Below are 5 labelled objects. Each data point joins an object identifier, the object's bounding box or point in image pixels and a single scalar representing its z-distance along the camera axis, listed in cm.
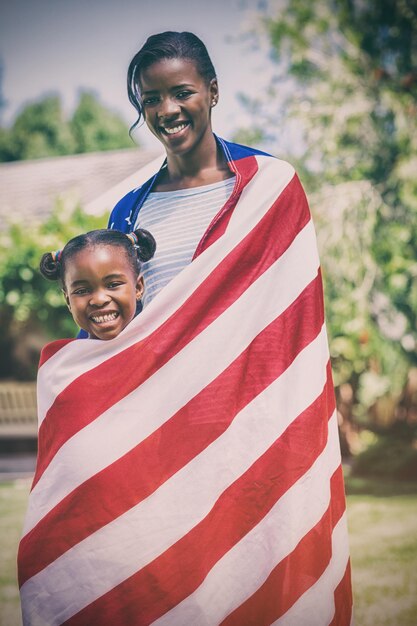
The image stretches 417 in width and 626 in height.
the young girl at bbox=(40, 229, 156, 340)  207
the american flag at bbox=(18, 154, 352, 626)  201
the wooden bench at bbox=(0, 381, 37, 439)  788
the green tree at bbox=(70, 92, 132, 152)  2928
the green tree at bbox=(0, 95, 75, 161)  2823
